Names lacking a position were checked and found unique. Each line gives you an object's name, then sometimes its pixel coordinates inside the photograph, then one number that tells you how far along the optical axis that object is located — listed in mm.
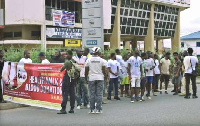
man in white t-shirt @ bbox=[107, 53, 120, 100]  13580
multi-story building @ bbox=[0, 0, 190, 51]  42562
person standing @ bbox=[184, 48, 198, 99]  13617
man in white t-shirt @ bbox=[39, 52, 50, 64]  12502
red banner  10867
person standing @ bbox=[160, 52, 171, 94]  15922
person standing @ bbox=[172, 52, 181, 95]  15552
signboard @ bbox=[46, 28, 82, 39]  44156
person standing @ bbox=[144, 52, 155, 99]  14320
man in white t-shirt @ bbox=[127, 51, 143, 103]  12773
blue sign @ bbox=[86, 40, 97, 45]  17750
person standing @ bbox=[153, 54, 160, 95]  15555
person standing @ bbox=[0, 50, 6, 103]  11680
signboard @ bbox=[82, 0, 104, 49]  17578
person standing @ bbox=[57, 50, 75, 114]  10188
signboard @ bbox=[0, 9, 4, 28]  42869
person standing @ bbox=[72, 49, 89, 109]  11352
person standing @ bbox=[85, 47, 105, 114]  10219
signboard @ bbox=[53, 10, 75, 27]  44438
